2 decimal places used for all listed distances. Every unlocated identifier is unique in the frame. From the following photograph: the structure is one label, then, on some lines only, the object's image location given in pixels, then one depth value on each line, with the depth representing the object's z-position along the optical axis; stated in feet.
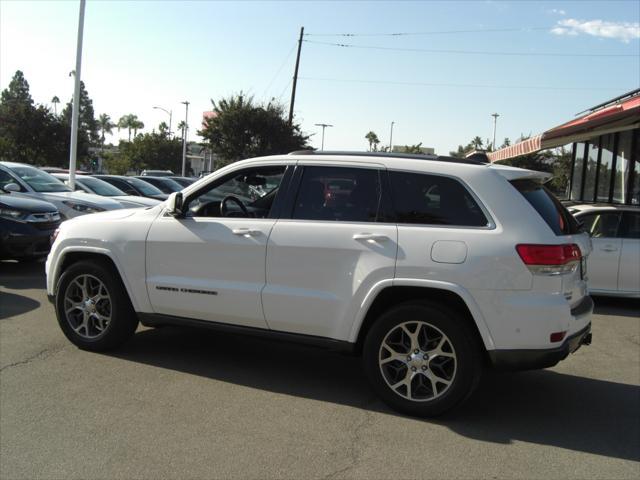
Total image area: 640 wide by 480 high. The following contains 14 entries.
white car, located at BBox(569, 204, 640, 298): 26.99
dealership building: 42.01
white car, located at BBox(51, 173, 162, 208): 42.59
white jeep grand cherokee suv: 12.89
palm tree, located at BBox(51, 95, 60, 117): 441.72
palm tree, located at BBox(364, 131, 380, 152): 400.75
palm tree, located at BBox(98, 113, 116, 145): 522.23
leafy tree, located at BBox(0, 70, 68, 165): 118.42
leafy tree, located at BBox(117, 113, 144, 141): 428.15
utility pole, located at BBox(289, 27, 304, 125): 107.86
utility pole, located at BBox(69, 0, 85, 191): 54.44
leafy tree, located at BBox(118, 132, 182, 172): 227.20
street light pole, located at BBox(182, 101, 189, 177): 180.04
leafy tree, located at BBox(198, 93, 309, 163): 117.60
